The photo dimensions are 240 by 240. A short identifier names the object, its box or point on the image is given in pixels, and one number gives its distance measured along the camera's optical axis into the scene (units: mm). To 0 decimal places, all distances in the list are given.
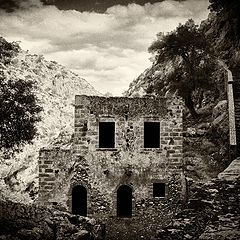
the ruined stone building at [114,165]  16469
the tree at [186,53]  22906
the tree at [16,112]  14562
